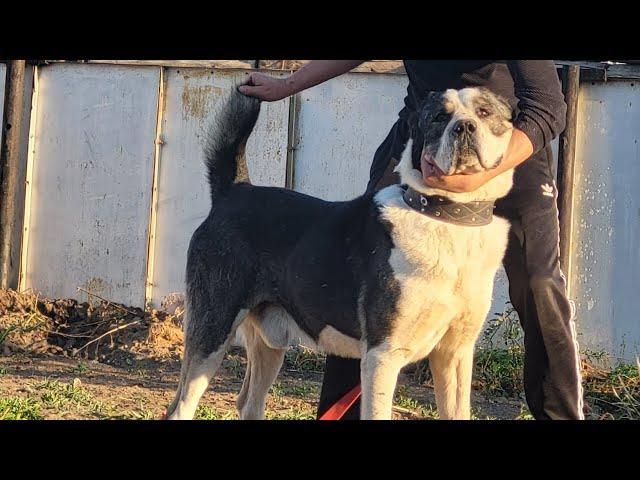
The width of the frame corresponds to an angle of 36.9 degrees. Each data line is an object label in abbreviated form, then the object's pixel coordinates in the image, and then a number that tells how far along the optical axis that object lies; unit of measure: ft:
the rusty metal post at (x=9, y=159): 22.88
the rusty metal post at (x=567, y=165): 20.11
